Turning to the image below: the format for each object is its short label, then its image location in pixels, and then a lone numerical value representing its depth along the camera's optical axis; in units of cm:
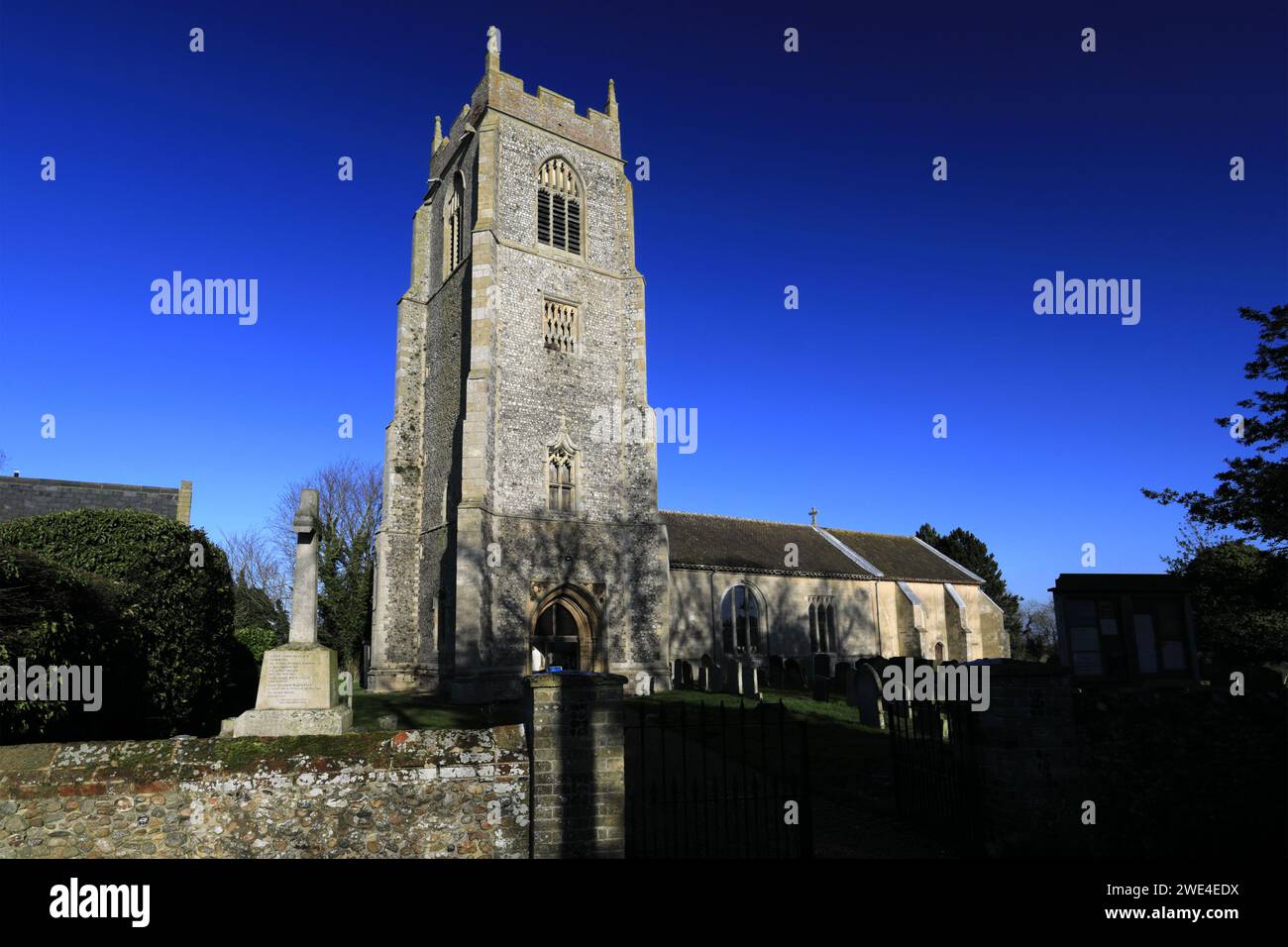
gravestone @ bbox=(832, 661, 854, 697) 2311
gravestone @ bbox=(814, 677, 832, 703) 1973
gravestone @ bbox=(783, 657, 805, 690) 2542
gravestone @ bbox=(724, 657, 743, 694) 2142
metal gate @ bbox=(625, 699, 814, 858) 720
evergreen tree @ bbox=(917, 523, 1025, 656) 4409
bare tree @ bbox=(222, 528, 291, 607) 3844
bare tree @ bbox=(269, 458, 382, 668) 3256
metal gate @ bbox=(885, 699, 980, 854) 771
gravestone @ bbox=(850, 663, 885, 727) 1472
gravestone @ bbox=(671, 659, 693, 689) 2408
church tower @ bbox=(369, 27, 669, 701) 2105
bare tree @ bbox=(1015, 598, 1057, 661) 7050
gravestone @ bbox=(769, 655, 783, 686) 2614
